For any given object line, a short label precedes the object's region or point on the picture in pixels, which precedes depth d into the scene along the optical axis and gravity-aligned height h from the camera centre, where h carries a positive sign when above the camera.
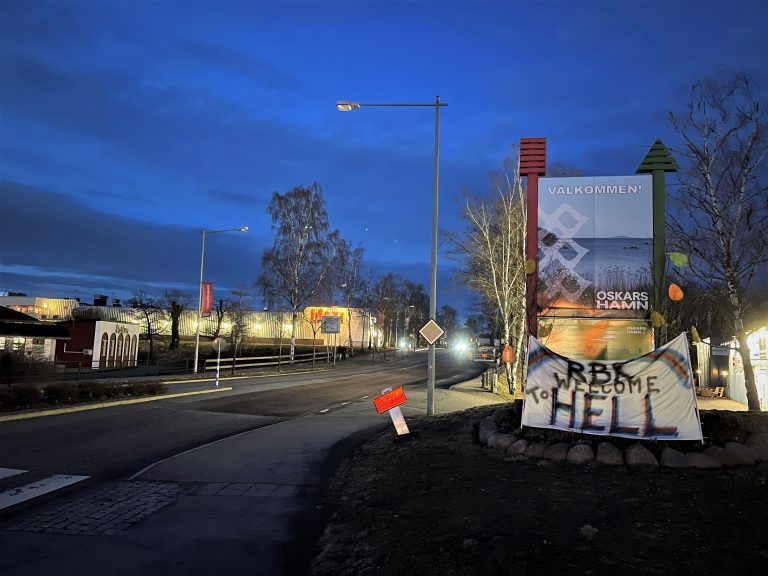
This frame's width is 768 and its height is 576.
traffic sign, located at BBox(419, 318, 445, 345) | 13.98 -0.08
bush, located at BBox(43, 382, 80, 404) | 15.38 -2.20
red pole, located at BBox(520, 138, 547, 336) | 11.20 +2.72
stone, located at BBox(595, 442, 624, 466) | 6.80 -1.49
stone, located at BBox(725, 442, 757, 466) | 6.46 -1.34
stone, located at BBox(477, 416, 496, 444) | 8.53 -1.55
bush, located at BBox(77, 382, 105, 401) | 16.33 -2.23
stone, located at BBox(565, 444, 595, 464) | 6.94 -1.52
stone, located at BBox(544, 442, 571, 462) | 7.14 -1.55
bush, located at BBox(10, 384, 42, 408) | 14.33 -2.14
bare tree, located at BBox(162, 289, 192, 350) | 59.22 +1.63
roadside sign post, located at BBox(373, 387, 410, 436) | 10.16 -1.42
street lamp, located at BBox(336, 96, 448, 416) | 14.26 +3.15
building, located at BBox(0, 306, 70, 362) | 27.94 -1.17
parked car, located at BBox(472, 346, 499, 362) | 55.60 -2.44
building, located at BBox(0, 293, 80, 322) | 79.38 +1.55
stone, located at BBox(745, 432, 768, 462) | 6.54 -1.27
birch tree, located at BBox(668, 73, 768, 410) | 10.88 +2.08
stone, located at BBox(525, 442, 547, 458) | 7.38 -1.58
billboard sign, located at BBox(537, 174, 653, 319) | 11.02 +1.80
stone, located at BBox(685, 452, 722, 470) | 6.41 -1.43
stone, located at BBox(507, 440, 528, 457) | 7.57 -1.60
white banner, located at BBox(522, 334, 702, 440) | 7.34 -0.84
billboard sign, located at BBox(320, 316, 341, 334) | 52.37 +0.10
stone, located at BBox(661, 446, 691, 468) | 6.50 -1.44
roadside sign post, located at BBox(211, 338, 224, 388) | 24.63 -1.09
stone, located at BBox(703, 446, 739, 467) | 6.46 -1.37
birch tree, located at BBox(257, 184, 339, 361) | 43.12 +5.54
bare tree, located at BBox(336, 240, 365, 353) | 52.09 +5.12
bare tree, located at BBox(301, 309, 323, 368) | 66.11 +1.01
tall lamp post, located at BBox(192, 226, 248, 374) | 32.91 +1.46
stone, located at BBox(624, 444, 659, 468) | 6.64 -1.46
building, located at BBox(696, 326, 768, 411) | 17.75 -1.22
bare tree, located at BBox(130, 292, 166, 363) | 62.28 +0.77
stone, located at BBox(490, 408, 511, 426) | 9.25 -1.46
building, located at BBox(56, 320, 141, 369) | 35.53 -1.99
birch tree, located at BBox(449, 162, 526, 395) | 23.22 +3.54
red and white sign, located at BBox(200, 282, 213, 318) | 33.34 +1.29
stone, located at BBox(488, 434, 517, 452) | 7.93 -1.59
